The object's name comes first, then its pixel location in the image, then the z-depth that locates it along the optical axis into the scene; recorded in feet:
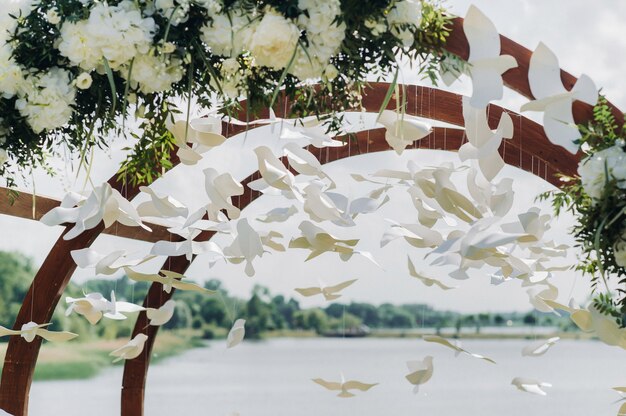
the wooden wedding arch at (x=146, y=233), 13.46
